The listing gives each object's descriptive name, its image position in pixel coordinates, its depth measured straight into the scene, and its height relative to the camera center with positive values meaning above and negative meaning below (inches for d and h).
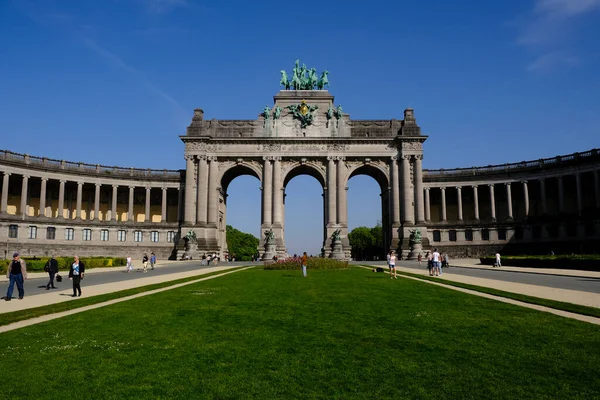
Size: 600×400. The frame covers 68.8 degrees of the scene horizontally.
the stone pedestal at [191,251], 2817.4 -55.6
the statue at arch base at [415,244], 2765.7 -12.6
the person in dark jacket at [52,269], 1001.5 -60.4
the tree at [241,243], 5879.9 -11.3
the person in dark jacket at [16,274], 795.1 -57.4
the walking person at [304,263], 1326.3 -63.1
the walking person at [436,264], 1365.7 -68.3
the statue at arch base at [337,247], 2657.5 -29.7
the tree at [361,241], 5614.7 +14.1
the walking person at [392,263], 1248.2 -59.6
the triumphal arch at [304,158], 2957.7 +583.0
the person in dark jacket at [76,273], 818.3 -58.5
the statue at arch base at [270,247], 2719.0 -29.7
